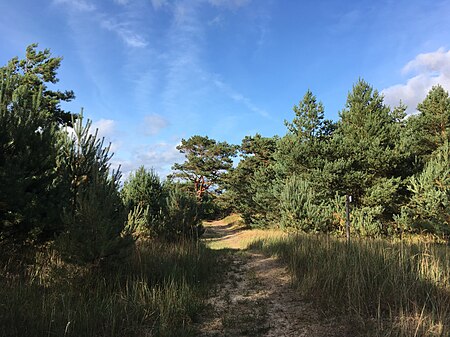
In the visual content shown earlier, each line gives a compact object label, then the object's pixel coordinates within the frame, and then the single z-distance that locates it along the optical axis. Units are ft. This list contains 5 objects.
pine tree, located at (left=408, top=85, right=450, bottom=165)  70.64
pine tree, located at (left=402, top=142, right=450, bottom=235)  42.75
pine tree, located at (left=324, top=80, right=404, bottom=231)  52.34
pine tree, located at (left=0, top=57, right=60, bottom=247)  16.43
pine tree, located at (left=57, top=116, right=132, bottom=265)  15.84
